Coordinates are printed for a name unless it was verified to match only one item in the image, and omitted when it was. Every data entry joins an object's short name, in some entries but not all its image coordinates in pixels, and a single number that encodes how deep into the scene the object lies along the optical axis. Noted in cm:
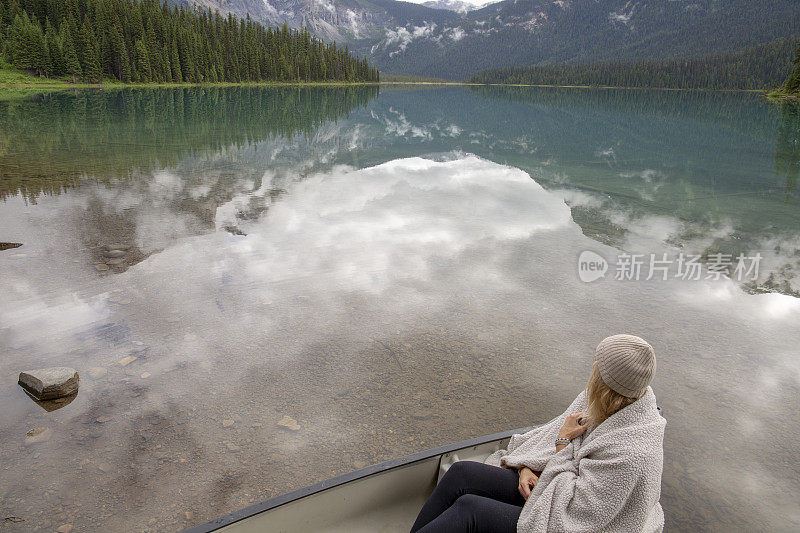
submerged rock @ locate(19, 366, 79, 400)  531
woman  259
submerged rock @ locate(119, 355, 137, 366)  610
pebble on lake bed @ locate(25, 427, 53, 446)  475
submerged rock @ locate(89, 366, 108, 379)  582
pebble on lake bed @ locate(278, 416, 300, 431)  521
